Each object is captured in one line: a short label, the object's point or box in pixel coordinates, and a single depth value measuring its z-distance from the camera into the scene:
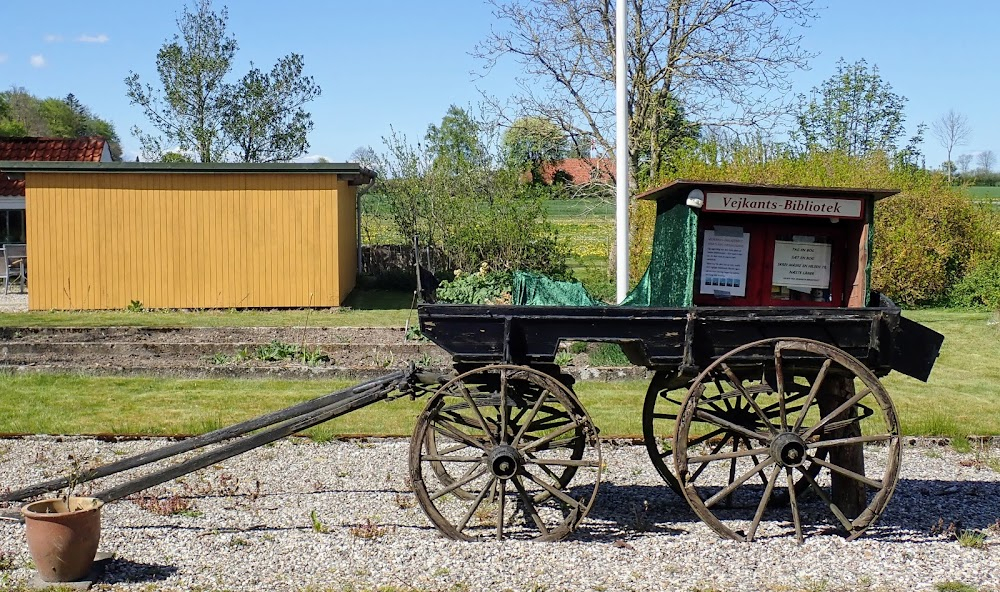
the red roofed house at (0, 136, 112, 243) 26.86
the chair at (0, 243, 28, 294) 24.09
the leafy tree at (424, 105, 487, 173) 23.88
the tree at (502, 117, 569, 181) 22.83
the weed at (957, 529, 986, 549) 6.59
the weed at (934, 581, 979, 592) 5.71
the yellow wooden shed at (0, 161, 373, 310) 20.39
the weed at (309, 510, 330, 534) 6.78
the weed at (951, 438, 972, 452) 9.52
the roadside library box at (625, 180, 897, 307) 6.97
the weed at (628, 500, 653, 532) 6.98
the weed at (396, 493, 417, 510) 7.51
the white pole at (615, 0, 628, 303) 14.01
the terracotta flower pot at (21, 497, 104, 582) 5.62
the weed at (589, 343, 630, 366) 13.58
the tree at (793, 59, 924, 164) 36.41
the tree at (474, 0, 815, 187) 22.20
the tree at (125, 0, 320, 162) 35.00
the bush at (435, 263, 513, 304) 16.02
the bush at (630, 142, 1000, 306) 19.62
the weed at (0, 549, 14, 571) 5.99
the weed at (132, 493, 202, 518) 7.21
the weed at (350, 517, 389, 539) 6.66
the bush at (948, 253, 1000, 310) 20.86
